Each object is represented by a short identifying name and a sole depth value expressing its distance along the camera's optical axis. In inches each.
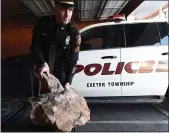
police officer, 61.2
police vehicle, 95.3
